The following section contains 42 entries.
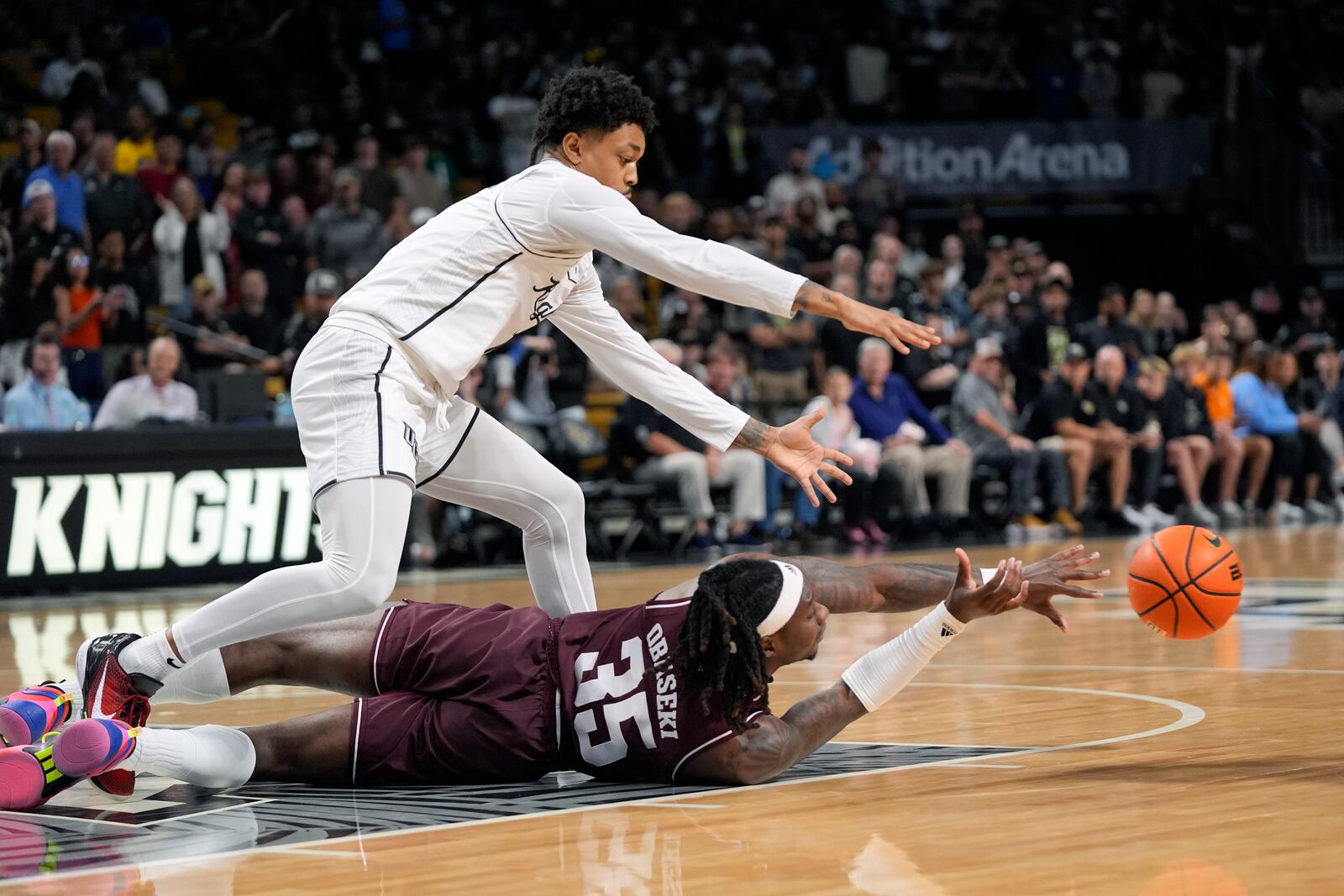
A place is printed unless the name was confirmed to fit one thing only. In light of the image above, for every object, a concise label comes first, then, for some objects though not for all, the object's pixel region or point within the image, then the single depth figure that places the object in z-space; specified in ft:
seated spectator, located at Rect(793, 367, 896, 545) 51.78
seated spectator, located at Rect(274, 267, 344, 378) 45.62
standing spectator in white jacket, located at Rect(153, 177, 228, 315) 51.52
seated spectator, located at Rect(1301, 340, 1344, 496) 66.03
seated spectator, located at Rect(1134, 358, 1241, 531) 60.08
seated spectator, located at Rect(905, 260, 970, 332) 58.03
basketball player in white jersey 17.26
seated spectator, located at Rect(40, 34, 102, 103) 58.18
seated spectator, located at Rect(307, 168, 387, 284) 53.47
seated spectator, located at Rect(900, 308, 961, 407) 56.59
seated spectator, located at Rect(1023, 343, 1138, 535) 56.59
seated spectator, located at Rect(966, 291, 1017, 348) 59.57
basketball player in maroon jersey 16.12
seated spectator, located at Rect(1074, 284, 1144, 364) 61.36
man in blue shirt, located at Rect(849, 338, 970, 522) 52.75
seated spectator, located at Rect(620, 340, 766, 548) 49.14
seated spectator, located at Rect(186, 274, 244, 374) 48.78
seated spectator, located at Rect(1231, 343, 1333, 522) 63.72
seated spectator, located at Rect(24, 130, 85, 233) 49.90
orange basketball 19.11
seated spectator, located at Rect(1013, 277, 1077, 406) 59.26
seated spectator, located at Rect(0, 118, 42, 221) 50.47
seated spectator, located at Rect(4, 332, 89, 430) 42.57
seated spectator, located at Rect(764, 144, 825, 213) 66.95
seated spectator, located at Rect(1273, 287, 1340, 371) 69.56
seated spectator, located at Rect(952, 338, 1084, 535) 55.31
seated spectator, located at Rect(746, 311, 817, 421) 55.72
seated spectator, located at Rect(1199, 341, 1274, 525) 63.16
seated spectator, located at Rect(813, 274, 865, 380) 54.80
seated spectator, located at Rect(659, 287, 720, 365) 52.34
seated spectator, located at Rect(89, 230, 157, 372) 47.29
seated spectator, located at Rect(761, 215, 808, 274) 59.72
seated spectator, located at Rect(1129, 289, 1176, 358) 66.80
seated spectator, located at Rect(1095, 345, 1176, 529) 57.26
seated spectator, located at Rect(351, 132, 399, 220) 57.26
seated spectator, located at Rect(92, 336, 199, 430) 43.37
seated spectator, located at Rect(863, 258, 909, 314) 56.44
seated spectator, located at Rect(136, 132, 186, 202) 52.70
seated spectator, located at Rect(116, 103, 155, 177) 54.29
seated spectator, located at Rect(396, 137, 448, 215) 59.00
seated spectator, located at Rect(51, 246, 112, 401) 45.70
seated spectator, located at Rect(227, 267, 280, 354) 49.52
